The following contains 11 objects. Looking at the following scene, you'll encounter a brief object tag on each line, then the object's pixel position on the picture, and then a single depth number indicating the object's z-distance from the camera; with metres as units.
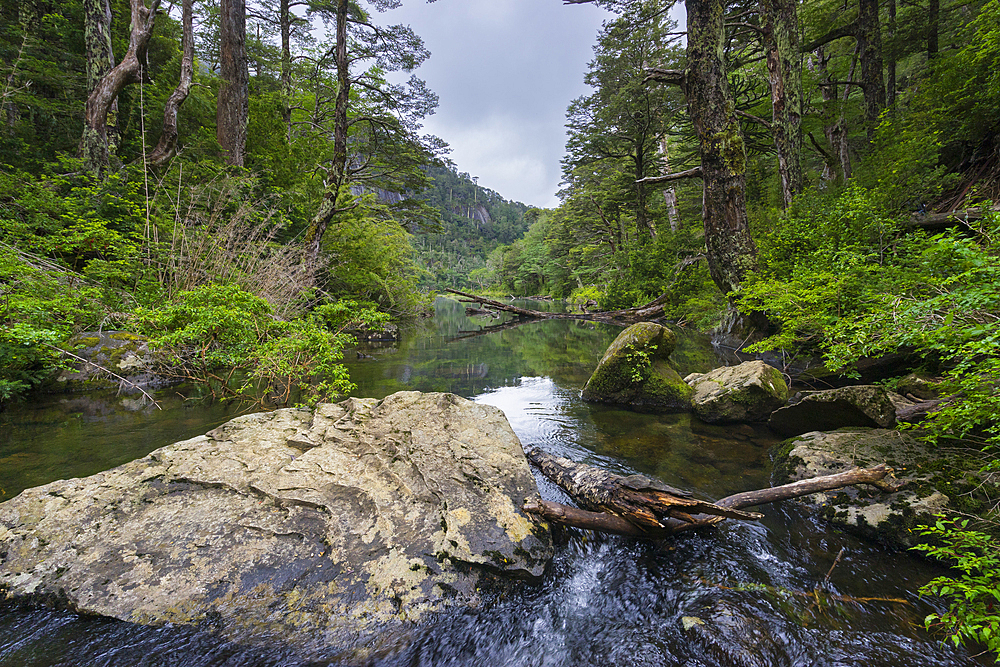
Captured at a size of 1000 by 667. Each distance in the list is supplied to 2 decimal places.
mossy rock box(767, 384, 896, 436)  3.34
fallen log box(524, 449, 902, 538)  2.28
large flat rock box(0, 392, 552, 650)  1.81
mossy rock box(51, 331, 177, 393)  4.73
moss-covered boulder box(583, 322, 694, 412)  5.53
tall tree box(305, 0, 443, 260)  8.75
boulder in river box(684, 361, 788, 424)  4.62
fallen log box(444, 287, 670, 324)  14.94
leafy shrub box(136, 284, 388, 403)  3.75
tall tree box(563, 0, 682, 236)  15.58
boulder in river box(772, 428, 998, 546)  2.37
